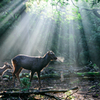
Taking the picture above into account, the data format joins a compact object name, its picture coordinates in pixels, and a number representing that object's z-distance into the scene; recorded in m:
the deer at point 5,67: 10.59
